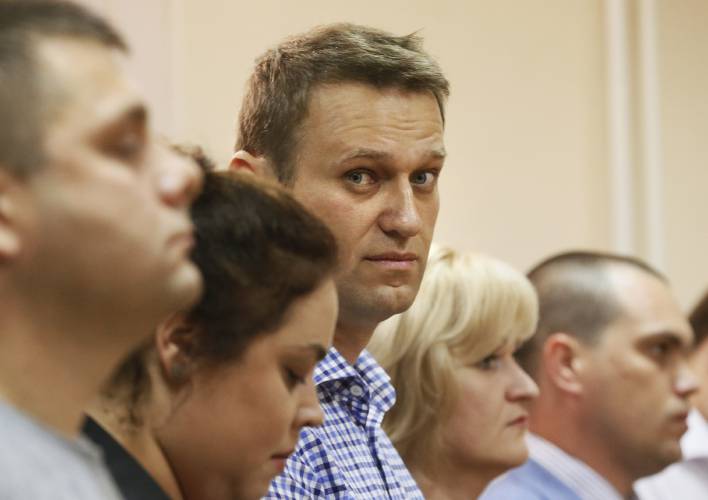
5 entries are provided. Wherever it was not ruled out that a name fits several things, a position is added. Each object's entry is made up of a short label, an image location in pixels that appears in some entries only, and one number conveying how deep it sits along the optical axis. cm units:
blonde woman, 537
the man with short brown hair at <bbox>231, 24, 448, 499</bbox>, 416
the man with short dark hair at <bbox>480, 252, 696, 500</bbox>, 617
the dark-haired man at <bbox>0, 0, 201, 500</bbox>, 203
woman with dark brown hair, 294
